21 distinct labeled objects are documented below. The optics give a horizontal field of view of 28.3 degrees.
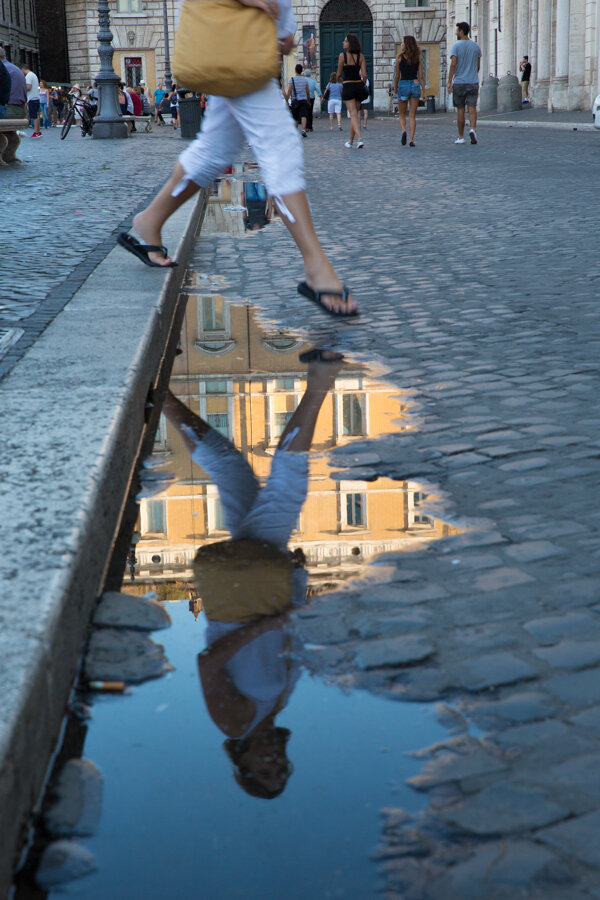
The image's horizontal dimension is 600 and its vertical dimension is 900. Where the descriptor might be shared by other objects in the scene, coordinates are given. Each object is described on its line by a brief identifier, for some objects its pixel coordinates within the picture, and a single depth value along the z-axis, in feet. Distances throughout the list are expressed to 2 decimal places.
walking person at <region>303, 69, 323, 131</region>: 101.93
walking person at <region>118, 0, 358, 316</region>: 15.15
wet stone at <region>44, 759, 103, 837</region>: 5.12
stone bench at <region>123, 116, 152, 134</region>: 102.28
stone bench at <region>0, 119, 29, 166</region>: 47.85
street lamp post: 85.66
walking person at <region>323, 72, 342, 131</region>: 108.27
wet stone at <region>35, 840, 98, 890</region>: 4.78
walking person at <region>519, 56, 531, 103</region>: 130.72
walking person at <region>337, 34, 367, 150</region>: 65.36
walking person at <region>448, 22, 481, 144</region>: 60.18
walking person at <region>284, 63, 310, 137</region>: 96.90
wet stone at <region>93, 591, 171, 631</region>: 7.22
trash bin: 87.46
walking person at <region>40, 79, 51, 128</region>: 137.39
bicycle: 98.43
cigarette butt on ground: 6.40
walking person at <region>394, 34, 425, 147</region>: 63.05
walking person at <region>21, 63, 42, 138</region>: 110.01
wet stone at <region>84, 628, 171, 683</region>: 6.57
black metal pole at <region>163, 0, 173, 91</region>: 157.89
